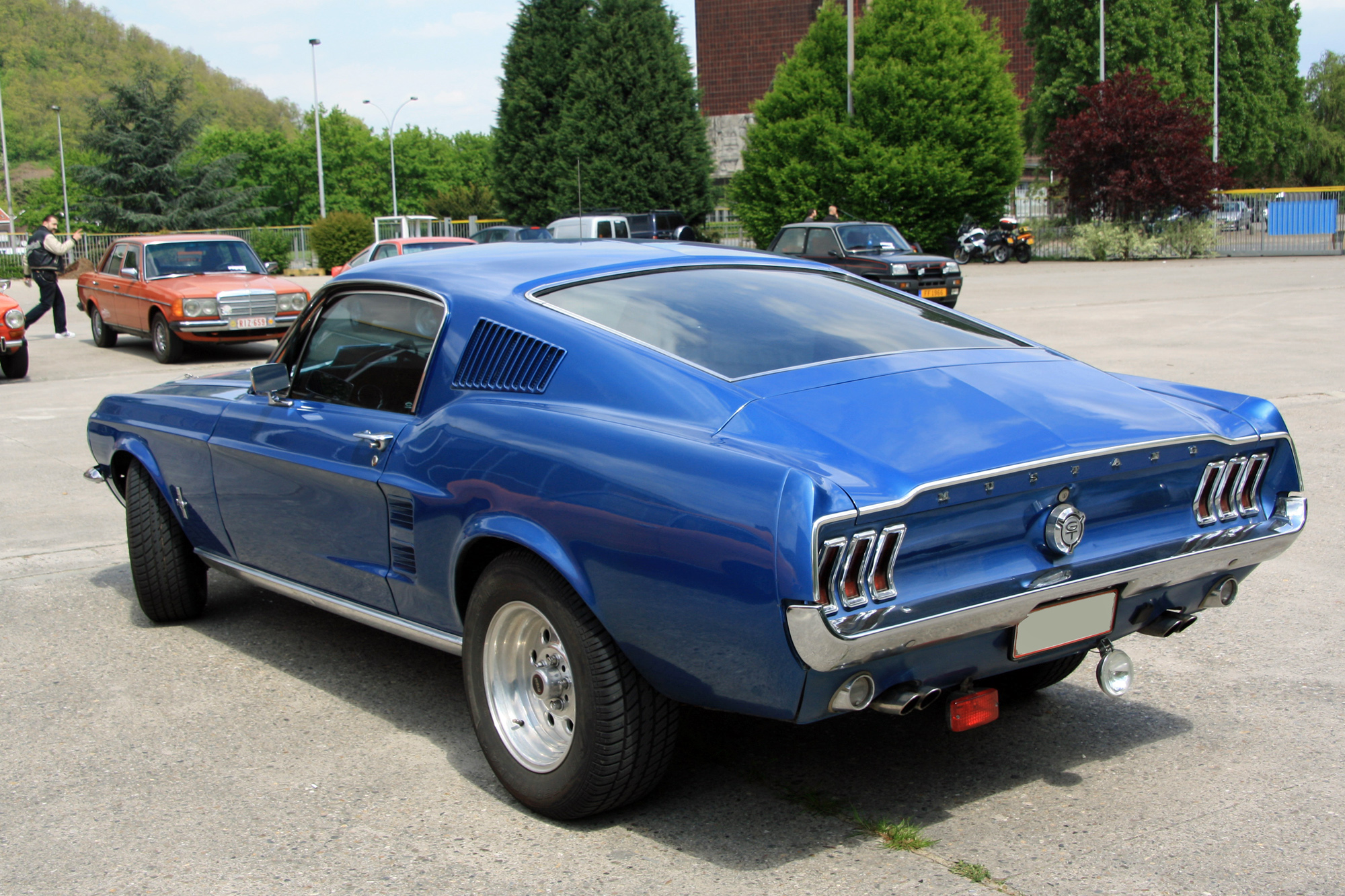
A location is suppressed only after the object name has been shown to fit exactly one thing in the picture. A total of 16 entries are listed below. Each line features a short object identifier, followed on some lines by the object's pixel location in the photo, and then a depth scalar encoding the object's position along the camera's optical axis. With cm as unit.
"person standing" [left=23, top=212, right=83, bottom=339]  1819
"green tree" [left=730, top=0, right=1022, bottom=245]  3891
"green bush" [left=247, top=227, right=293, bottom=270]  5038
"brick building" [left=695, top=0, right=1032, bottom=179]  7456
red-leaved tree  3612
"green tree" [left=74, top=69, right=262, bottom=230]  5462
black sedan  2102
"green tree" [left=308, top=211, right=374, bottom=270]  4419
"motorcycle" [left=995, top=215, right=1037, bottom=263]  3806
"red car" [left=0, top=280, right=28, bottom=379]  1377
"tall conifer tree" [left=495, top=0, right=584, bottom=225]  5262
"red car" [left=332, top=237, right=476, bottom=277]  1959
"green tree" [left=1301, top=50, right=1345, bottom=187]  7006
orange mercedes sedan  1541
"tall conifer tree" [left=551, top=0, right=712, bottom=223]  4962
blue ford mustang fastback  281
